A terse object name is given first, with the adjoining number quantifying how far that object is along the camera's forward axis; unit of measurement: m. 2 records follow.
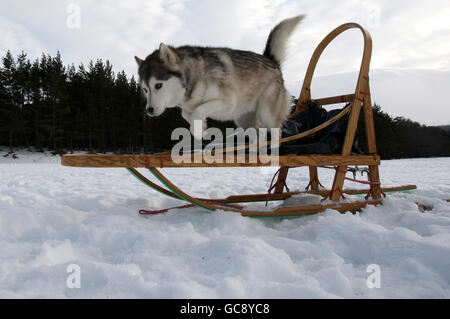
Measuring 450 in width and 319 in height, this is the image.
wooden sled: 2.17
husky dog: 2.35
